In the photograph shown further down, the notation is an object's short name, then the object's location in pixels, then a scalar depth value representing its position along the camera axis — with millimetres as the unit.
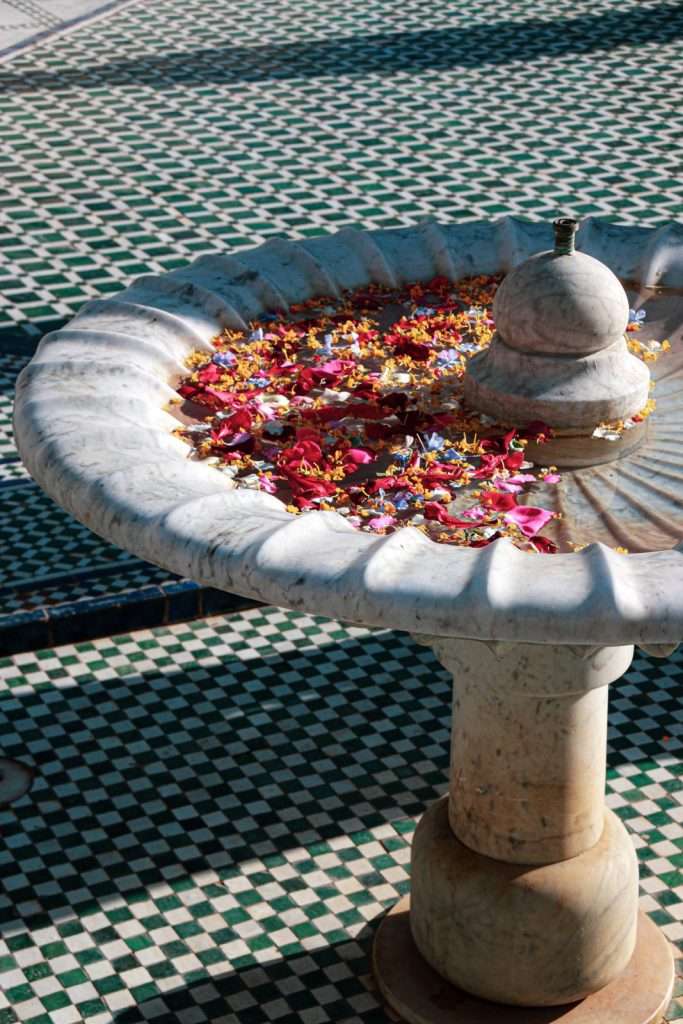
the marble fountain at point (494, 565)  2725
